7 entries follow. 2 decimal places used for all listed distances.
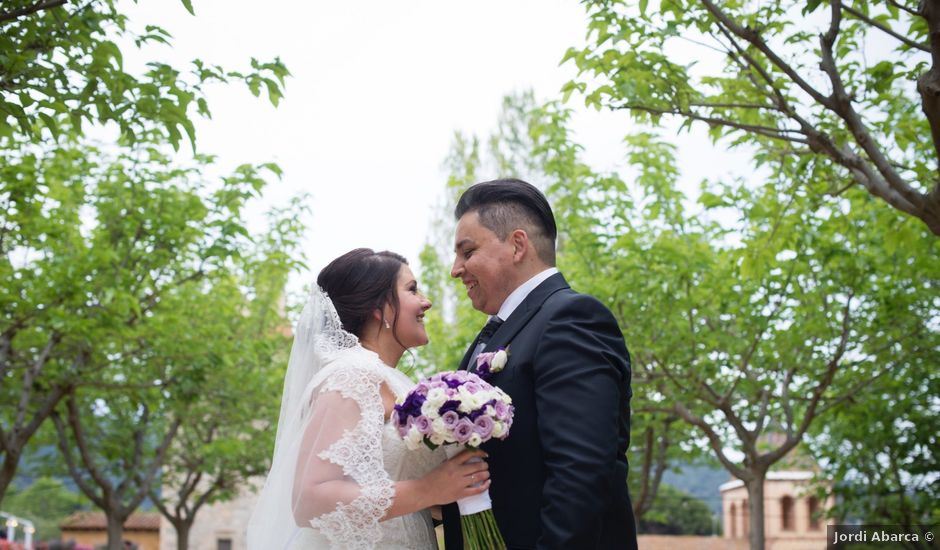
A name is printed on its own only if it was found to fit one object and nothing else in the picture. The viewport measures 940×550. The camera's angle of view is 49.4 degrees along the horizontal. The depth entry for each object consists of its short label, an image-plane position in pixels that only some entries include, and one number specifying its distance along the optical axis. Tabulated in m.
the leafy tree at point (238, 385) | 16.59
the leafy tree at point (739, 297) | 13.13
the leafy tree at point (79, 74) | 5.48
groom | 3.23
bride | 3.91
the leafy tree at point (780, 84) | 6.33
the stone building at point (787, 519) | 45.38
